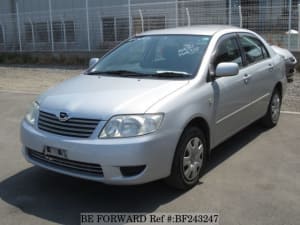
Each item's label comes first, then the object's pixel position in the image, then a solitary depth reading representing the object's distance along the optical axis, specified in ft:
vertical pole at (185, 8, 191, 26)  38.44
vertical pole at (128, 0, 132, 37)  41.33
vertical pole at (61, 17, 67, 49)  45.48
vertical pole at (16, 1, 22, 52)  47.87
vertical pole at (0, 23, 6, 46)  50.85
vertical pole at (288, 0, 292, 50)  32.87
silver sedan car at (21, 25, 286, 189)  10.08
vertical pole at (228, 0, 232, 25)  36.28
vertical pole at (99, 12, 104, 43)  43.26
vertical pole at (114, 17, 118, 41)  42.23
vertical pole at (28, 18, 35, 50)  47.48
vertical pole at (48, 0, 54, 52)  45.10
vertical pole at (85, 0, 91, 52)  42.94
